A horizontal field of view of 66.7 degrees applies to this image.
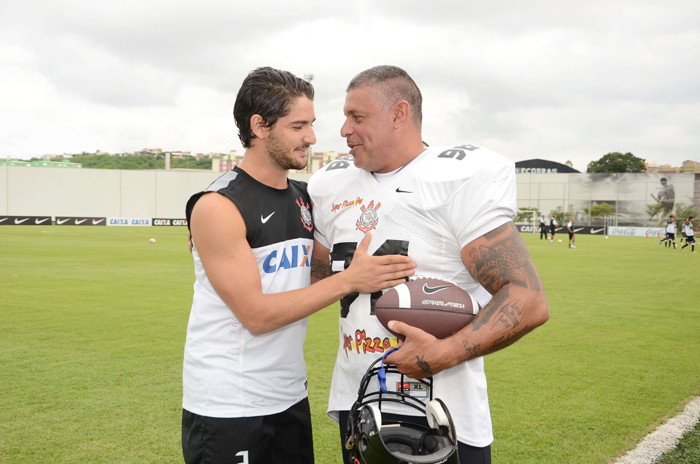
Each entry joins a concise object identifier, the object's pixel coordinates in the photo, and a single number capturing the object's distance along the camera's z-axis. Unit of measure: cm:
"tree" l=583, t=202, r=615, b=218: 5767
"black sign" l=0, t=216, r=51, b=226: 4325
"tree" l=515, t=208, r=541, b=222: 5694
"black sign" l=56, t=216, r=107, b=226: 4550
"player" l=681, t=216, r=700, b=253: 2635
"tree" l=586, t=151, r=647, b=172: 8644
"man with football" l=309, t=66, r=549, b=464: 199
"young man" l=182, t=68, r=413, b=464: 227
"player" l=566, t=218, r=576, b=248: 2658
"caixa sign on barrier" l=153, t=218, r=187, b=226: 5322
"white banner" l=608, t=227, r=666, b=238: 4375
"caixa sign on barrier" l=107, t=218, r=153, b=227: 5044
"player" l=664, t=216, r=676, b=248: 2875
